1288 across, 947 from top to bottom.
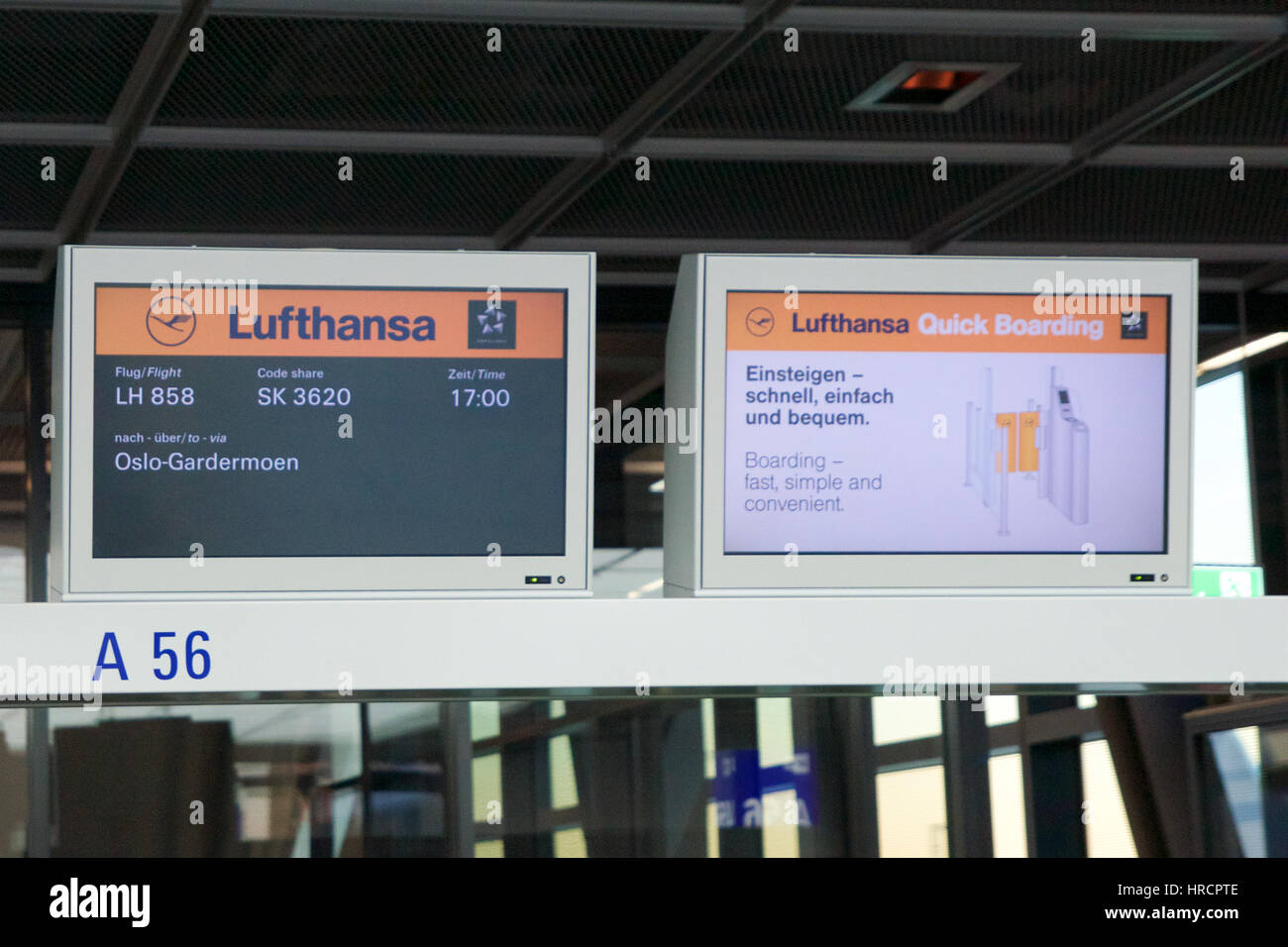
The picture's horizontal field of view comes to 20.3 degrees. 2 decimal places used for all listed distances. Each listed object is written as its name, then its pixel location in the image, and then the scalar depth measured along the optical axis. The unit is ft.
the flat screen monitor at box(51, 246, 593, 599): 16.92
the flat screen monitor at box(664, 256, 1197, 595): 17.19
